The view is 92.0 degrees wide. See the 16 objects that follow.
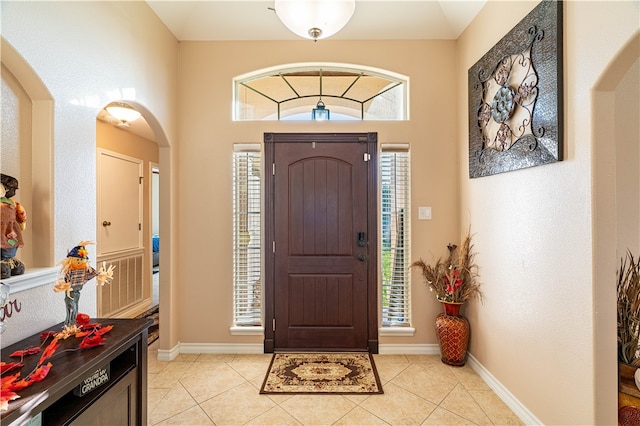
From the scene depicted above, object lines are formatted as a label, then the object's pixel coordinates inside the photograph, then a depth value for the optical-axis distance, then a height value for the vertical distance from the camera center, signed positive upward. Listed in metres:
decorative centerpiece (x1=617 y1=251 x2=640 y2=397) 1.62 -0.64
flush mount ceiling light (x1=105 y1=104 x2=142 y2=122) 3.04 +1.04
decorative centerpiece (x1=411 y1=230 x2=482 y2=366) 2.73 -0.73
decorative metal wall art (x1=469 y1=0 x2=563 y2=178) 1.76 +0.77
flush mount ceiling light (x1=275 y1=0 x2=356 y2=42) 1.97 +1.31
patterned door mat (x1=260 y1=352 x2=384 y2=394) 2.39 -1.35
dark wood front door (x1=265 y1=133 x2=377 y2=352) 3.03 -0.22
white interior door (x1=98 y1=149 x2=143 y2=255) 3.70 +0.17
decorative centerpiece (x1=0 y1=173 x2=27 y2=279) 1.25 -0.04
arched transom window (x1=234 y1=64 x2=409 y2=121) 3.13 +1.22
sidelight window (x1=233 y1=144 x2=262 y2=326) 3.07 -0.22
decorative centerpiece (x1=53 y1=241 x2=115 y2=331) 1.42 -0.29
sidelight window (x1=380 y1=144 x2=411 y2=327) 3.06 -0.21
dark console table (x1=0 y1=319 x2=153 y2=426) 1.02 -0.66
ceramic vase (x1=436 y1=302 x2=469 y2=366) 2.73 -1.08
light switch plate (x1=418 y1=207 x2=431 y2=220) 3.03 +0.01
